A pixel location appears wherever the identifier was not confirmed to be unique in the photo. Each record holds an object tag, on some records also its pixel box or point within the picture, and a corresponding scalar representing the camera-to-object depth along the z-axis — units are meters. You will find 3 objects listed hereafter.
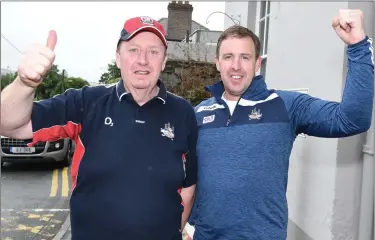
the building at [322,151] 3.19
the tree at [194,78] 9.52
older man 2.22
